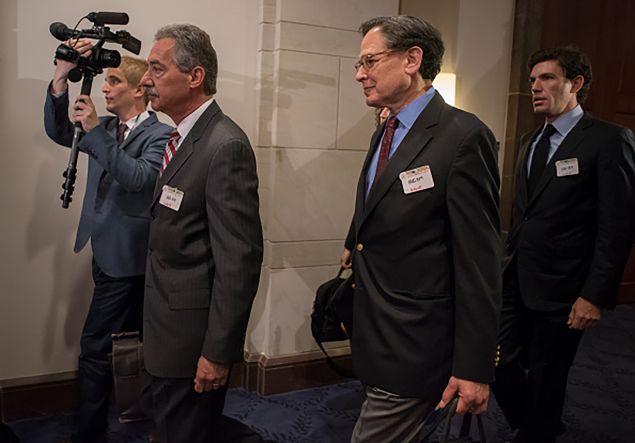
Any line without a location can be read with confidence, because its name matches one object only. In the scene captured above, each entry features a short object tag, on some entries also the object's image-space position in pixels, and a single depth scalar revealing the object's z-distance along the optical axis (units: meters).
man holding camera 2.44
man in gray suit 1.73
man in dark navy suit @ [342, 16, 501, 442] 1.51
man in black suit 2.36
